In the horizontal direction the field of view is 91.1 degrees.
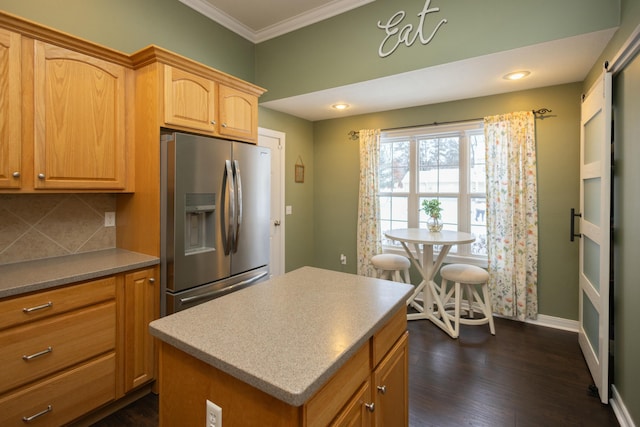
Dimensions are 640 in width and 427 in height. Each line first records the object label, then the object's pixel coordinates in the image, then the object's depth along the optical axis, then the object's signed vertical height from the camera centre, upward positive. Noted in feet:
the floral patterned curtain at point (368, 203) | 13.36 +0.22
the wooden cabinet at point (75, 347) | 5.09 -2.57
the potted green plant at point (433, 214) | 11.23 -0.21
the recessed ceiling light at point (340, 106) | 12.32 +4.06
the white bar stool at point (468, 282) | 9.54 -2.25
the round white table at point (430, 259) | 9.82 -1.71
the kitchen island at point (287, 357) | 2.64 -1.38
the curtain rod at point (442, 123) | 10.34 +3.26
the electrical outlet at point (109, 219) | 7.86 -0.29
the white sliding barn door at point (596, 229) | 6.41 -0.47
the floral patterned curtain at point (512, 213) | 10.52 -0.16
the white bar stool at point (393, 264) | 10.87 -1.96
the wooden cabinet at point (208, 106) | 7.11 +2.59
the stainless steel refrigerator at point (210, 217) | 6.95 -0.23
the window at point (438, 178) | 11.80 +1.23
